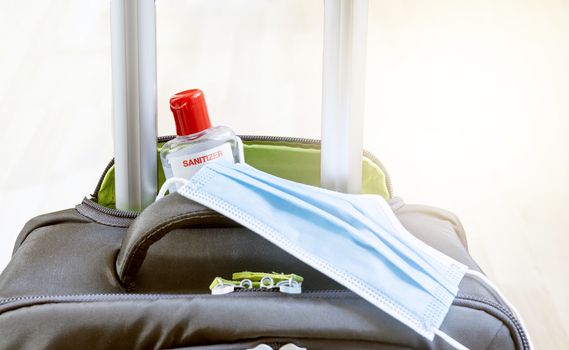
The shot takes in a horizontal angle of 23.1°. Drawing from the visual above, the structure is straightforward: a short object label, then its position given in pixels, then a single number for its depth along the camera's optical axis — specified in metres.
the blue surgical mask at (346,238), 0.85
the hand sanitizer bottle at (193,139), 0.96
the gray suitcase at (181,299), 0.83
